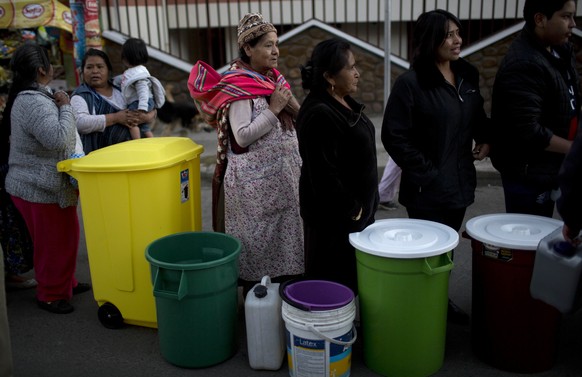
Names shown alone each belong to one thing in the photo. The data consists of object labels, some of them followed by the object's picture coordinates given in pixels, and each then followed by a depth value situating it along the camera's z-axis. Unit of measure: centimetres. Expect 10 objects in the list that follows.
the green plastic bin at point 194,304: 280
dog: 866
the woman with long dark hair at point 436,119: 299
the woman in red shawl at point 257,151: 320
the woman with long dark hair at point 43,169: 327
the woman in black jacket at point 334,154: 278
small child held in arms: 413
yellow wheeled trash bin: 309
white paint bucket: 262
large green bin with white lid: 262
